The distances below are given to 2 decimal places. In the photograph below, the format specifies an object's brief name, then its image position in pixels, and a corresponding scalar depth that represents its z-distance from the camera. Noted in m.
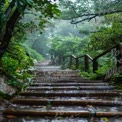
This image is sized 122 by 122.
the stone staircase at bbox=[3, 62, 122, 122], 3.67
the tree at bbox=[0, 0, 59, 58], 3.52
